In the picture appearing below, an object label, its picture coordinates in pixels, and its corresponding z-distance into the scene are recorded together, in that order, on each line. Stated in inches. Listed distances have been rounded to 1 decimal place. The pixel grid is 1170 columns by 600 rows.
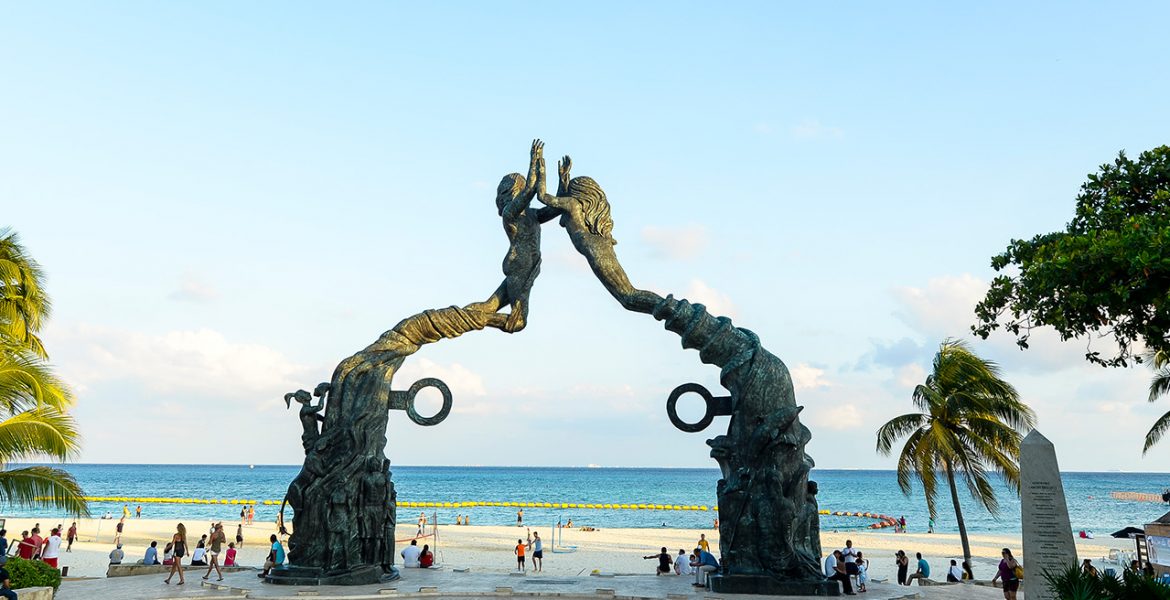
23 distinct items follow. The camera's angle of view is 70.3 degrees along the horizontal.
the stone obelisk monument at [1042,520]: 380.5
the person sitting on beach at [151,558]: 769.7
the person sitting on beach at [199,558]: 761.6
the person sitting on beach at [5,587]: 454.3
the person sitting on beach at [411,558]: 768.3
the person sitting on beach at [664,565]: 770.9
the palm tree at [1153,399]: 786.2
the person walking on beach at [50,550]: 718.3
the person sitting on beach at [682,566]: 762.5
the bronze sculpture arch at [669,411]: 580.1
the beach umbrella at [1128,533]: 875.0
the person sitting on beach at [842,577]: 594.2
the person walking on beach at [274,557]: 669.3
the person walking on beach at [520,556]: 876.6
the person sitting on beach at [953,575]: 778.9
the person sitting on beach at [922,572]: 783.1
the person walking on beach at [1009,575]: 562.3
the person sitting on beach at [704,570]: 637.3
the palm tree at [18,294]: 620.1
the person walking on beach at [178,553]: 652.7
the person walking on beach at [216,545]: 700.8
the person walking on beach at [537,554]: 875.4
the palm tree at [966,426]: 863.7
